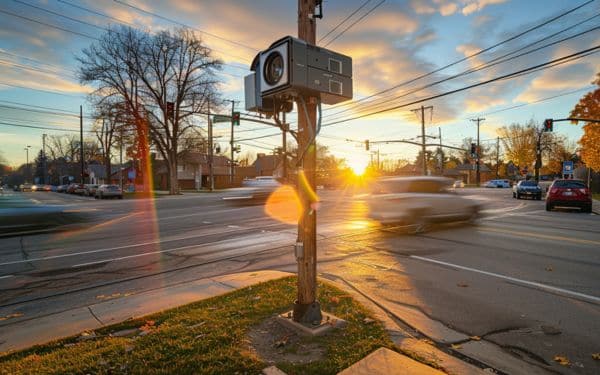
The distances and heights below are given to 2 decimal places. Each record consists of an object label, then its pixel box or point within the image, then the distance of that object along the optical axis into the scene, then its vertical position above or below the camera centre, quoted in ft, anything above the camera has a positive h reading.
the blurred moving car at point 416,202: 33.12 -2.54
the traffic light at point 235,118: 73.84 +13.78
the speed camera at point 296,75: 10.87 +3.64
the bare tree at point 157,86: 118.21 +35.07
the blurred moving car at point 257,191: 65.36 -2.39
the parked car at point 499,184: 193.84 -4.31
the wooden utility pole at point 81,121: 142.80 +25.86
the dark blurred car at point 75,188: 158.04 -3.85
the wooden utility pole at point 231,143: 131.07 +15.38
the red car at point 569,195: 53.62 -3.13
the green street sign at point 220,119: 81.56 +15.18
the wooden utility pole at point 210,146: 137.87 +14.00
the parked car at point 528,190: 82.48 -3.39
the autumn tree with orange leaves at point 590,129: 91.04 +13.14
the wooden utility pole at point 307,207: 11.73 -1.00
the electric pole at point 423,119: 131.50 +23.75
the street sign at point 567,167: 90.88 +2.46
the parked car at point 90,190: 139.70 -4.03
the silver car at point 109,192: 118.83 -4.14
